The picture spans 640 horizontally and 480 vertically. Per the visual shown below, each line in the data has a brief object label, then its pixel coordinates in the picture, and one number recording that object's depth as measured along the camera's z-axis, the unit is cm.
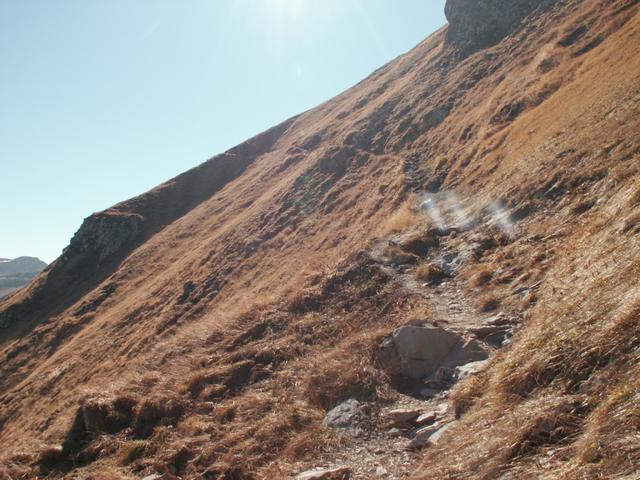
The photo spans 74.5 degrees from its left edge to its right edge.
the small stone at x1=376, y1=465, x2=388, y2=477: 638
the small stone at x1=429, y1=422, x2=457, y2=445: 620
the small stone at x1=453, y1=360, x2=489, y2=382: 746
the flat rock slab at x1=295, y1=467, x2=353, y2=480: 656
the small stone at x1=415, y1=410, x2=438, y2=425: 704
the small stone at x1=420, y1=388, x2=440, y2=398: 799
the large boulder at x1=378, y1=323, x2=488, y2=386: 836
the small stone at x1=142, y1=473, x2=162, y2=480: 809
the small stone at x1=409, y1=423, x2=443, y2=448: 654
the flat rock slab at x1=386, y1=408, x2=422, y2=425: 748
